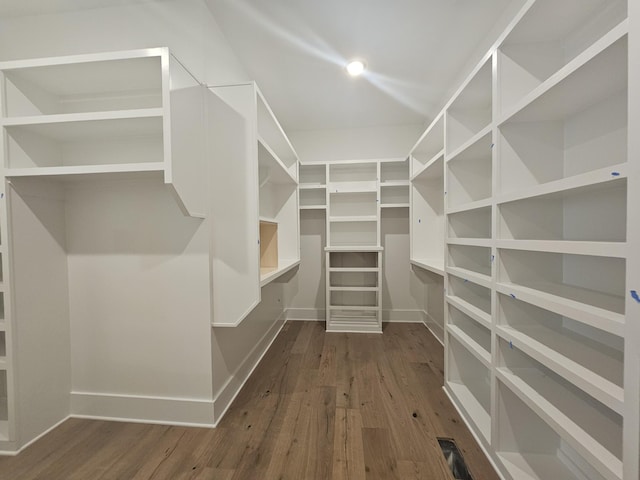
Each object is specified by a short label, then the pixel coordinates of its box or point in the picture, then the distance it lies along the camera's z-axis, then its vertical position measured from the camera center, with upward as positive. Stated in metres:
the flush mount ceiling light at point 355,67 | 1.97 +1.39
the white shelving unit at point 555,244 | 0.77 -0.04
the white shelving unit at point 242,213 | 1.40 +0.13
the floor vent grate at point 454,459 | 1.13 -1.14
